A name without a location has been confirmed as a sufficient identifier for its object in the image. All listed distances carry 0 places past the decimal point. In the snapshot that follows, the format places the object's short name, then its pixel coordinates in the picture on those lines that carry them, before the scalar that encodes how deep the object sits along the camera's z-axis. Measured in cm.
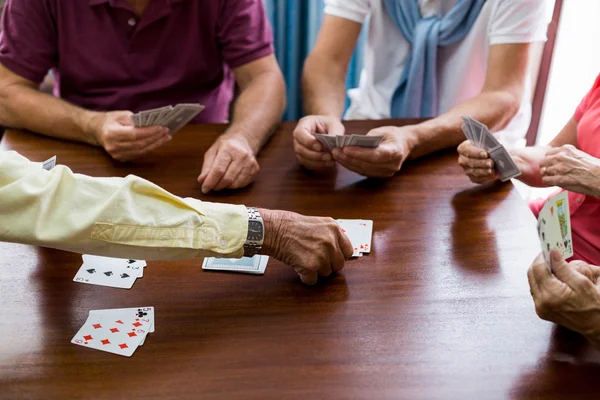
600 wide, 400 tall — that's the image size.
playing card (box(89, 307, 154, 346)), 120
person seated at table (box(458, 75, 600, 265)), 149
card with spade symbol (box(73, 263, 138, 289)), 131
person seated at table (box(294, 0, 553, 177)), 184
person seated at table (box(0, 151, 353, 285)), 121
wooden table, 106
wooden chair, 276
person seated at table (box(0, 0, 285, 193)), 191
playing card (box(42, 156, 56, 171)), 152
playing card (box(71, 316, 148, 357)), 114
